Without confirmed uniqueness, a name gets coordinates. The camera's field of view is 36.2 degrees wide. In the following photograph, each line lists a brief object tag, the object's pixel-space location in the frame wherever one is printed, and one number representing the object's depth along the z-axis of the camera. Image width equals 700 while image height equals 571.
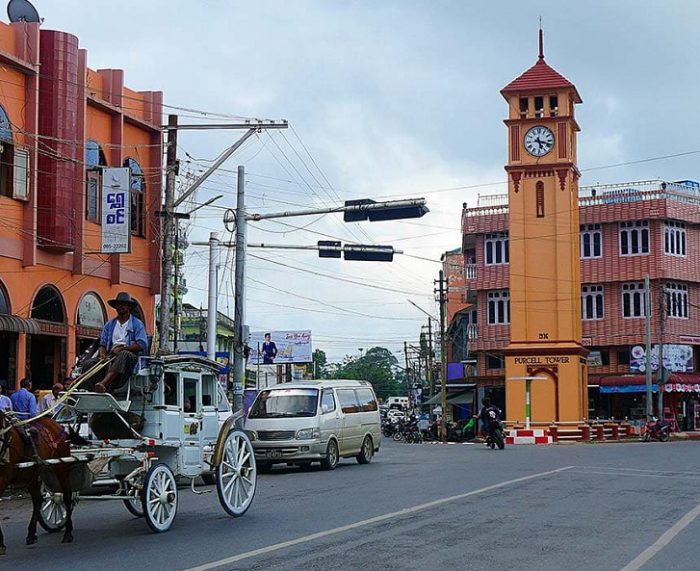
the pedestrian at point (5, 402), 19.80
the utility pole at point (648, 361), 53.19
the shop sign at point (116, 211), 28.55
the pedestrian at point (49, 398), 19.11
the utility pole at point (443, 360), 52.31
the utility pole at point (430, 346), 79.07
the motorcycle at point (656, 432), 48.41
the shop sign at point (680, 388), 61.22
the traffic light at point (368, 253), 28.56
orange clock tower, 53.72
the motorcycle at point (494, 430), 36.97
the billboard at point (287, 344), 67.12
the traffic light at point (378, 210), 25.83
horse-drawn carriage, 11.95
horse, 10.68
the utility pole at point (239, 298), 28.38
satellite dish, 29.56
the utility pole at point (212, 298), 32.56
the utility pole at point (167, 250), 26.41
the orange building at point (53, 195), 27.48
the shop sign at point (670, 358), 61.22
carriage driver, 12.47
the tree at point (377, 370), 147.75
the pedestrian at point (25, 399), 20.19
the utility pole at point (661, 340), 53.56
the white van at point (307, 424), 24.27
